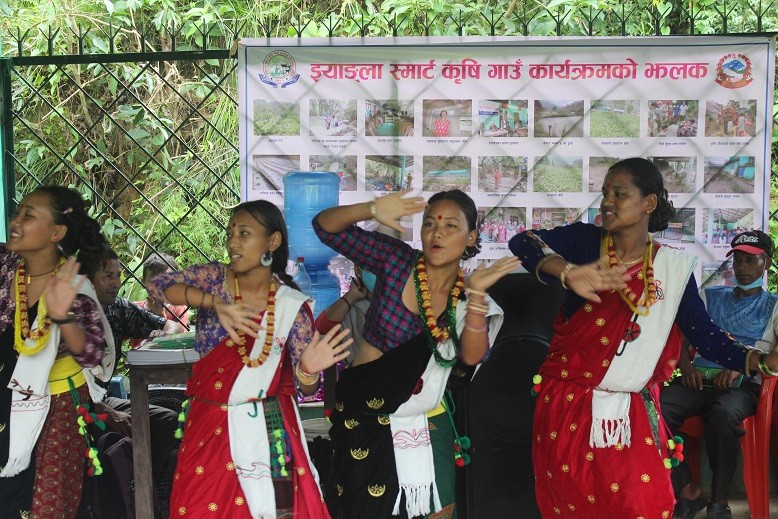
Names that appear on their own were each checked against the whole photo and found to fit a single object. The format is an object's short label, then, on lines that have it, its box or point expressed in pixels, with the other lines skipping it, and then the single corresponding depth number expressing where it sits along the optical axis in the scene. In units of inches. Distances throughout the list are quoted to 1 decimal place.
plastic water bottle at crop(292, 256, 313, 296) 192.5
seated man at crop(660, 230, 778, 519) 174.4
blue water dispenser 195.6
